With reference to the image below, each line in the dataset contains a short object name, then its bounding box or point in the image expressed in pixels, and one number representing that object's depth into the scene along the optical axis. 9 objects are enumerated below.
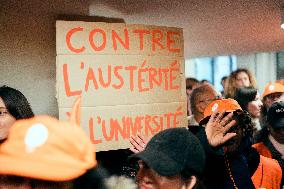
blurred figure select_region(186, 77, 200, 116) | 6.09
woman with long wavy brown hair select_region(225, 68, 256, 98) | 5.11
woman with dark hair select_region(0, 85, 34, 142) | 2.50
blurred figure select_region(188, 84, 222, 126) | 3.81
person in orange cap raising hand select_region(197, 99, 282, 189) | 2.32
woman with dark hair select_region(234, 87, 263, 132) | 4.65
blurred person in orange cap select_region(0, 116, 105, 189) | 1.21
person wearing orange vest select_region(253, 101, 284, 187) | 3.18
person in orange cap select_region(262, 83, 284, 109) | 4.44
